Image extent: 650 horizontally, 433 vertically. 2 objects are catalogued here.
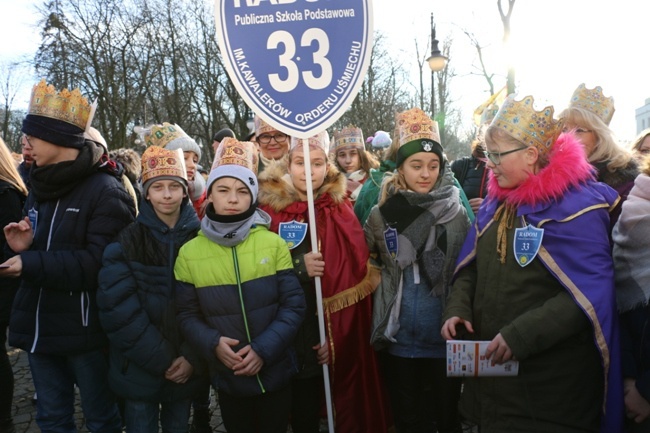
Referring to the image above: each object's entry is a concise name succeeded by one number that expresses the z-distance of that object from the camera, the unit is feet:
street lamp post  47.09
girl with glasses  7.06
